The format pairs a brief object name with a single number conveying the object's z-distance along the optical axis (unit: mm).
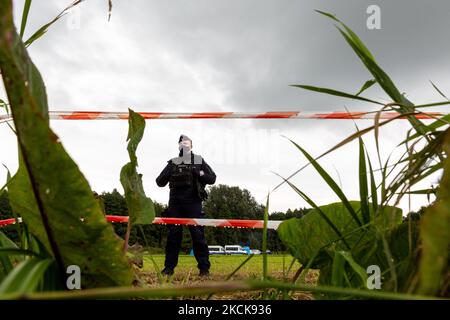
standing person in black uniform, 7852
